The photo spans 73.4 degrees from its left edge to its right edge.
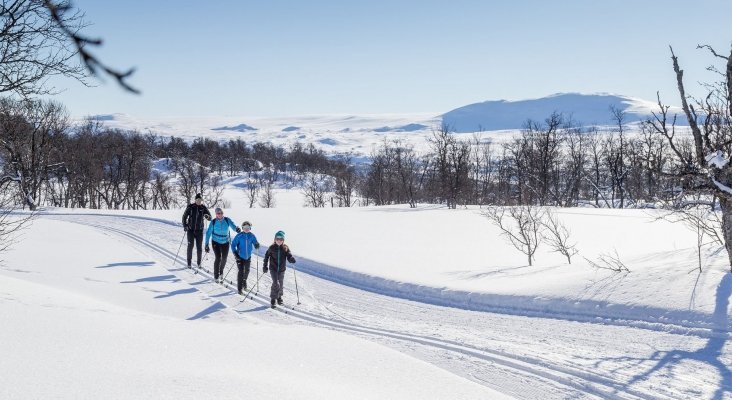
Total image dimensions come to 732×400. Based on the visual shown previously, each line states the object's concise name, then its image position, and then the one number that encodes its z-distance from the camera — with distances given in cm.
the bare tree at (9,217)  1030
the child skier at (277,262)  1077
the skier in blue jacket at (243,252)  1195
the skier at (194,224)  1466
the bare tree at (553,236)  2149
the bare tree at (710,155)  943
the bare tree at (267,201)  7056
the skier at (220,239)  1320
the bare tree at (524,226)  1692
